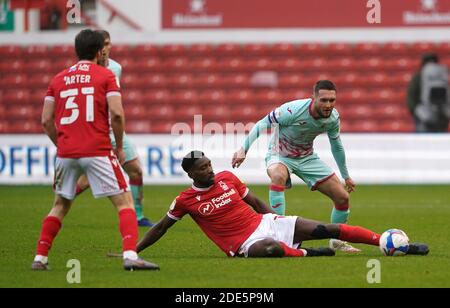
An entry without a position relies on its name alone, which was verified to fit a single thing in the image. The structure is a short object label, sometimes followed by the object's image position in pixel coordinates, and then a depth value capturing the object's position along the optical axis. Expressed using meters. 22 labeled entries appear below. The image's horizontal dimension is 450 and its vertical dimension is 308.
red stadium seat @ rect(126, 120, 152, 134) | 25.26
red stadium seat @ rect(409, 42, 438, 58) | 25.55
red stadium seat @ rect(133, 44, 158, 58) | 26.12
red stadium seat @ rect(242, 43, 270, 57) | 25.88
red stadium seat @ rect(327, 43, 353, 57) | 25.72
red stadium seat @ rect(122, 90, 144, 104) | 25.95
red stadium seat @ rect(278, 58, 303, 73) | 25.70
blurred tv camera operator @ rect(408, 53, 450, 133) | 23.55
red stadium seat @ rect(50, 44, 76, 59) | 26.22
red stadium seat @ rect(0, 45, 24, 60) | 26.44
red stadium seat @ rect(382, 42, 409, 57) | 25.75
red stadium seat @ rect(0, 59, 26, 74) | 26.47
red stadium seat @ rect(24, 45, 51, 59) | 26.36
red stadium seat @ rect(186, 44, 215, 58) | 25.89
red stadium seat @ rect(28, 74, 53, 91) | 26.25
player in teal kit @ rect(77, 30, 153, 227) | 12.92
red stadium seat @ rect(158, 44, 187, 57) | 26.00
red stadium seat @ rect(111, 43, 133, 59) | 26.06
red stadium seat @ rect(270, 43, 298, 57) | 25.78
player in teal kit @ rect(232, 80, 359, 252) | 10.96
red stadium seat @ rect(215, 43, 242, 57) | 25.86
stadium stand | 25.42
